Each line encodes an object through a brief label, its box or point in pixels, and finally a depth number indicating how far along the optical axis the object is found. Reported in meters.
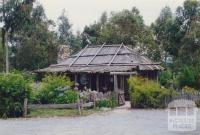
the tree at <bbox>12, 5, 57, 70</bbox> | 60.81
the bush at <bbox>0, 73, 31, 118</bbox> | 25.92
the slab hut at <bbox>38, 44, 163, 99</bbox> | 37.19
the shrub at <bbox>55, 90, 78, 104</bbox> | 28.70
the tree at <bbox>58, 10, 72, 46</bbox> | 95.76
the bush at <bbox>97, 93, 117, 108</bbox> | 30.34
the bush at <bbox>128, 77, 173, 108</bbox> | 29.19
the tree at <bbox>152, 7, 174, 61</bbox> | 52.63
